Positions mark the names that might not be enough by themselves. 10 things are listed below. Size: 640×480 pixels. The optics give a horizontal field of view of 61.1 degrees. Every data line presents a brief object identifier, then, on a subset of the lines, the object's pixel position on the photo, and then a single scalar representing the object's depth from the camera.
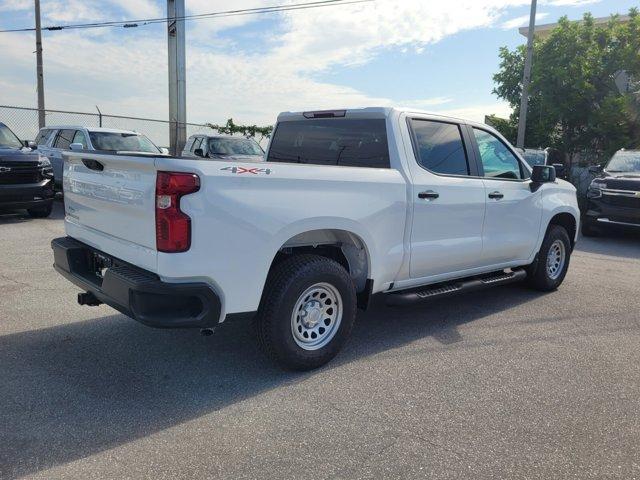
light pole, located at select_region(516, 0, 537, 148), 17.58
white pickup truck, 3.15
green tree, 19.50
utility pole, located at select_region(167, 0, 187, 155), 16.75
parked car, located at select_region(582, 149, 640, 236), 10.04
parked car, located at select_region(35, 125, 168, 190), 12.43
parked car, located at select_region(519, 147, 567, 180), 15.34
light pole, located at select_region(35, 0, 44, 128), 18.91
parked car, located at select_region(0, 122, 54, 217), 9.57
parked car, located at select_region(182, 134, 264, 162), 14.24
